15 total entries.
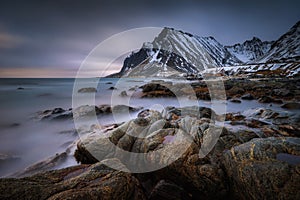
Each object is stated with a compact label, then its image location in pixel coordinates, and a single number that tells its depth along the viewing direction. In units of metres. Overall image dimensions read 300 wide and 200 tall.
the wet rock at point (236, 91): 17.08
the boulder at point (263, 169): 2.15
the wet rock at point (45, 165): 4.24
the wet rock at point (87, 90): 24.47
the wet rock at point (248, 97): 14.14
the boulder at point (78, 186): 2.09
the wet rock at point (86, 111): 9.35
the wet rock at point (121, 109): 10.63
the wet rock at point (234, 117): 7.44
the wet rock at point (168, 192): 2.71
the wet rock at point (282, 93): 13.17
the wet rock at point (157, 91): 18.67
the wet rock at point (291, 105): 9.91
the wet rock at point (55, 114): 9.59
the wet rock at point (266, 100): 12.30
